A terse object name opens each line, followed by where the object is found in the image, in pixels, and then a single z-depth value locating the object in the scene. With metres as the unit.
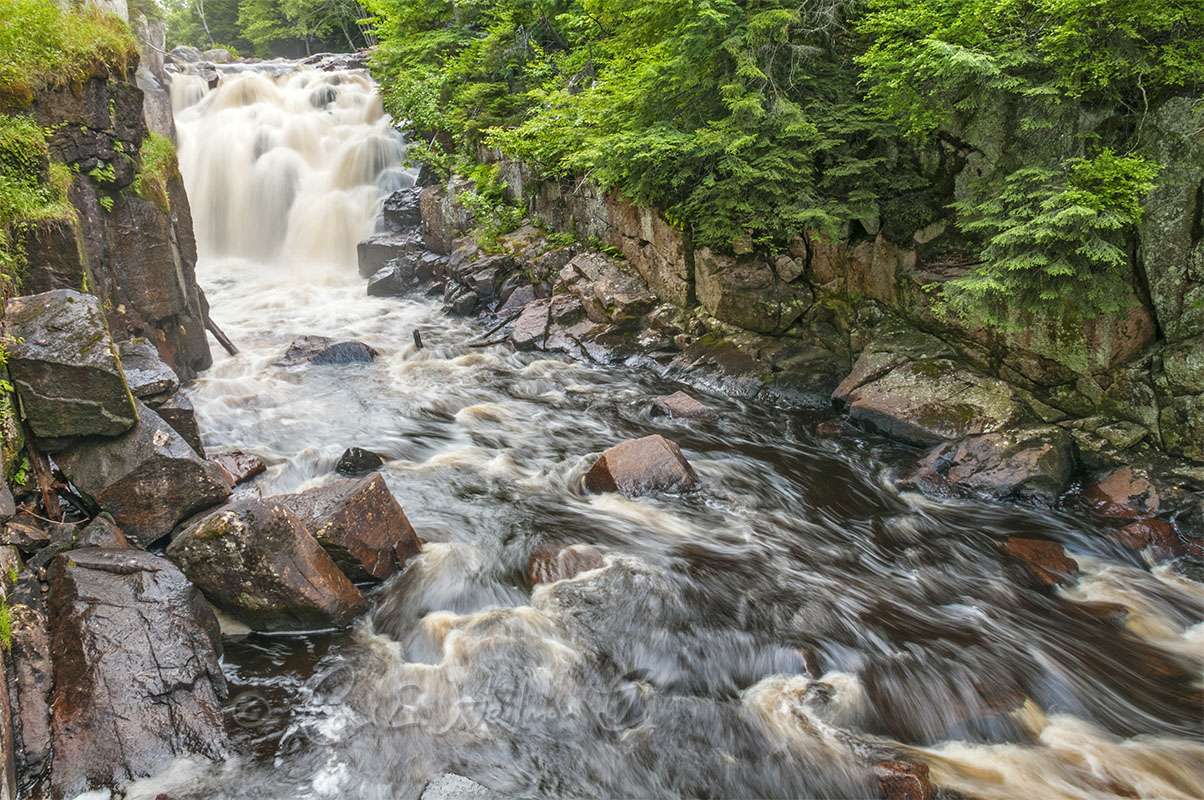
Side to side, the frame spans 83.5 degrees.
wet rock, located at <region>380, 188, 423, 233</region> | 18.06
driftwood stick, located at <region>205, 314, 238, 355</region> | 11.46
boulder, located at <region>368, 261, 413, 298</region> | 16.16
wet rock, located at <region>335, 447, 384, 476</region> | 7.85
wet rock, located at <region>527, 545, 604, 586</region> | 6.10
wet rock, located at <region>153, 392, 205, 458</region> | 6.59
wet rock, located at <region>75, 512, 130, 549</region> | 4.95
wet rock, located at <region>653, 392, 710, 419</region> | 9.80
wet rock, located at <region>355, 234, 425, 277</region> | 17.20
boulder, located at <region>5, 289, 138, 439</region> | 5.20
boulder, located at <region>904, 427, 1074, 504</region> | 7.36
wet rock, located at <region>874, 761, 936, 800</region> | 3.92
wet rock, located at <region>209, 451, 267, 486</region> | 7.41
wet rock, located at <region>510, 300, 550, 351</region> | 12.60
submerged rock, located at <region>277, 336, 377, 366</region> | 11.85
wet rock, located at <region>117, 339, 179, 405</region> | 6.54
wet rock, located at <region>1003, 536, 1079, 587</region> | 6.32
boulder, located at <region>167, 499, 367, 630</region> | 4.94
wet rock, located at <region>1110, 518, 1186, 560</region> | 6.51
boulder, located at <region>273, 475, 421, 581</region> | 5.59
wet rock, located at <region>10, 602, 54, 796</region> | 3.55
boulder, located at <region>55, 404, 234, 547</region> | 5.42
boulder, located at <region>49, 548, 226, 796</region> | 3.71
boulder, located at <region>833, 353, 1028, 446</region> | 7.96
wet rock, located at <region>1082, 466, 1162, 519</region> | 6.89
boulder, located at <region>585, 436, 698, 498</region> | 7.66
